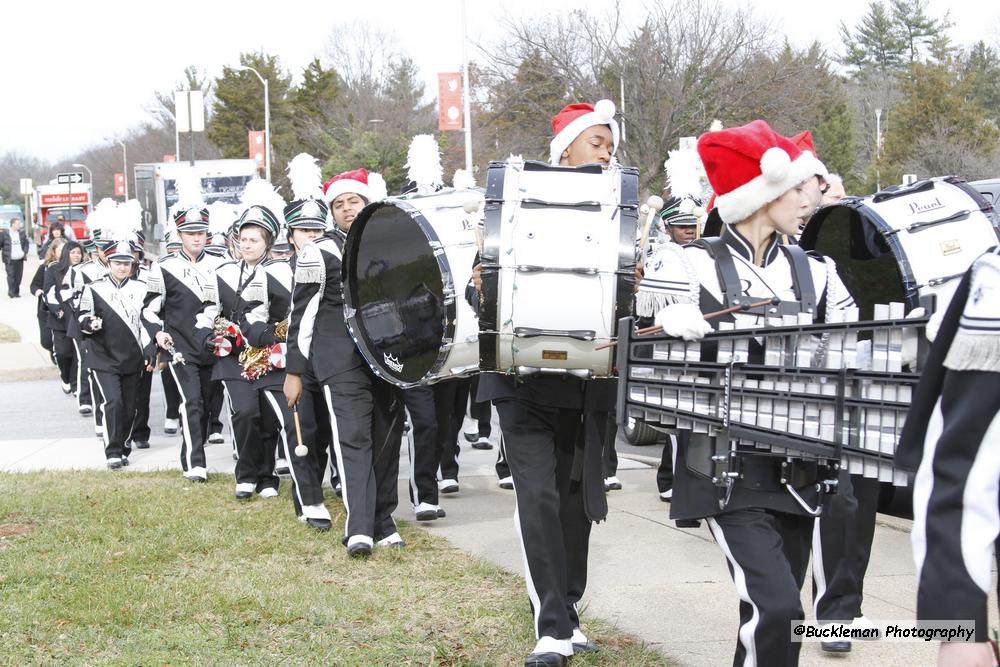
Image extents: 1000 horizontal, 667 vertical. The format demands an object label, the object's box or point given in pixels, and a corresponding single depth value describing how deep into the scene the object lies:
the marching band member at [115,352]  9.91
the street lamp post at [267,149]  46.47
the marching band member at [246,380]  8.31
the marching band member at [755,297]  3.52
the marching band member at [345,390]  6.61
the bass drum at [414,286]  4.81
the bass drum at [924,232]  4.26
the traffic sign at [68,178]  49.86
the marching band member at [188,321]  9.06
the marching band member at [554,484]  4.66
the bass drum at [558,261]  4.18
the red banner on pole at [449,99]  31.28
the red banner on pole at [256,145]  51.19
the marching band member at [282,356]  7.41
